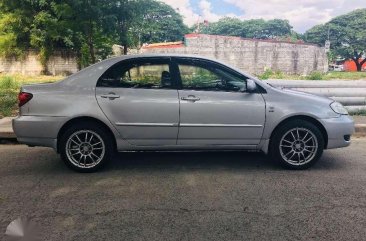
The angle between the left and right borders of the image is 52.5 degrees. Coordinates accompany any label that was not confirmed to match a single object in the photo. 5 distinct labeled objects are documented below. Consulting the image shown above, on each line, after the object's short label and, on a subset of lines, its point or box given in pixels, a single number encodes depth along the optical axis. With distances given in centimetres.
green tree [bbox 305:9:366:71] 6738
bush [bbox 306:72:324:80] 1855
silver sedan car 486
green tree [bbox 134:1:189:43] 7965
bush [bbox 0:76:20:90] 1477
